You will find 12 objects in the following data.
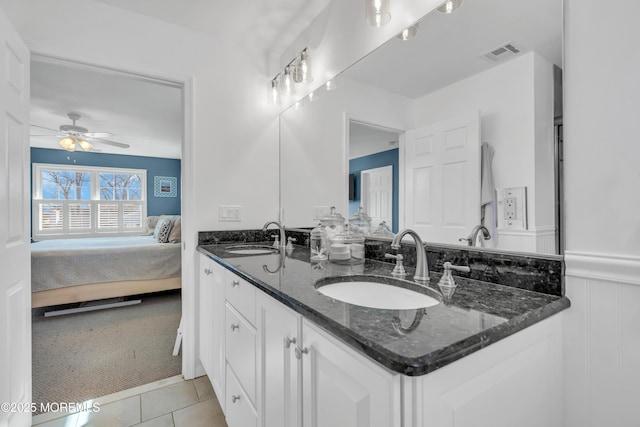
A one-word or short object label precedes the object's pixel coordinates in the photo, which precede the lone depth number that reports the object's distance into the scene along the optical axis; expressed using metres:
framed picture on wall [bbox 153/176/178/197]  6.22
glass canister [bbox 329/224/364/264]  1.40
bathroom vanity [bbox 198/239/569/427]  0.51
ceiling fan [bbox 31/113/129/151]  3.66
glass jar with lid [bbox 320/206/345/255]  1.50
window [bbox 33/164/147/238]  5.26
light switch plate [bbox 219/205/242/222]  2.07
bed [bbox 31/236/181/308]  3.04
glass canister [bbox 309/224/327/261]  1.50
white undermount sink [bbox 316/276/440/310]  0.97
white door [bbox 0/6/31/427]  1.25
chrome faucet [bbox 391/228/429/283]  0.99
